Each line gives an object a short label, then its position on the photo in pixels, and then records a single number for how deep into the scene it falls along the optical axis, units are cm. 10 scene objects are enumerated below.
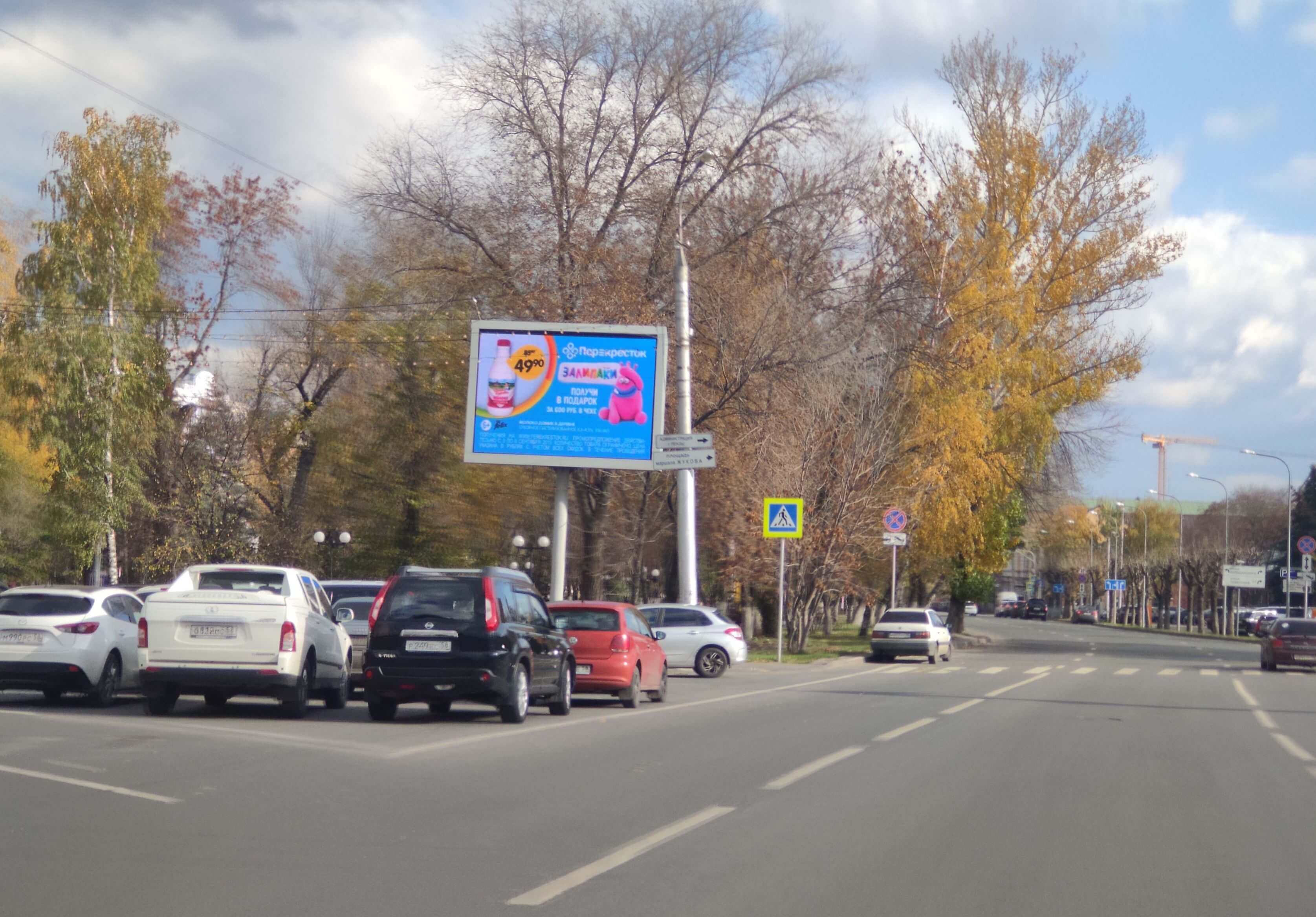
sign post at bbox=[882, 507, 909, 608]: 3491
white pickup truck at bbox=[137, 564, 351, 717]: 1500
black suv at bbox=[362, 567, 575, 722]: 1505
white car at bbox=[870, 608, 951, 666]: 3556
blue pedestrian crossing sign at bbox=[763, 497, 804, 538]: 2994
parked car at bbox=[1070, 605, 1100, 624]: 10688
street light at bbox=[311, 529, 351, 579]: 4106
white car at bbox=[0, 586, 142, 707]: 1630
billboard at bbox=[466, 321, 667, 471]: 2617
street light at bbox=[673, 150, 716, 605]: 2802
